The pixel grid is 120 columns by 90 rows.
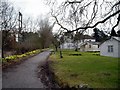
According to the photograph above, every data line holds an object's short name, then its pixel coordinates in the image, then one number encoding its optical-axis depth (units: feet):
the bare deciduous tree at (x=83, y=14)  19.20
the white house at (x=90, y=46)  116.28
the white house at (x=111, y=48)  59.43
